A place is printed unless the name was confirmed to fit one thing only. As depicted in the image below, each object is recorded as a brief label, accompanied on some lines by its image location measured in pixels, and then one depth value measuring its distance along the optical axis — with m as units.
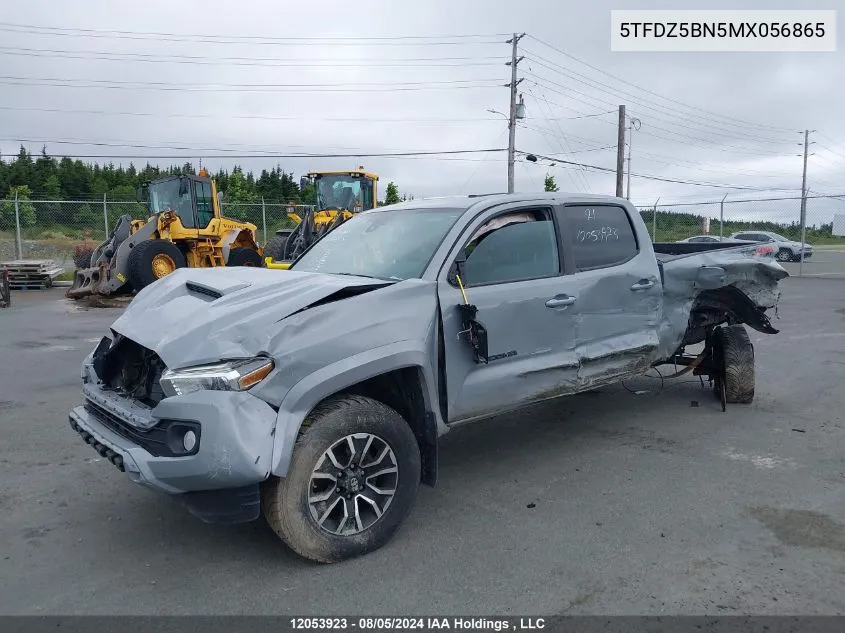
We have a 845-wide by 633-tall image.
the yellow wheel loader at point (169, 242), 16.11
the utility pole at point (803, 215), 23.45
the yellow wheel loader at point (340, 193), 18.88
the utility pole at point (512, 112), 34.19
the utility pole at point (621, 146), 31.80
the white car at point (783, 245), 34.12
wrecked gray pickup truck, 3.31
